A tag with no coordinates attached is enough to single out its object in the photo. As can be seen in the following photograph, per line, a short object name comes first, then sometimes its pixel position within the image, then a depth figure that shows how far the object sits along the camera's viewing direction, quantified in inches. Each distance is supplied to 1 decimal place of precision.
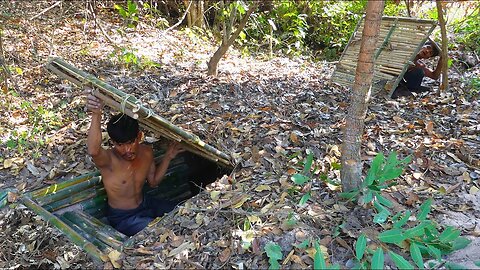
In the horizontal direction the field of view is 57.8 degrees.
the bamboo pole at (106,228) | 110.0
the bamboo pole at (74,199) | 118.4
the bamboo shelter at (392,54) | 185.3
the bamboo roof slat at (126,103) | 100.8
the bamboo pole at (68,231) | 96.9
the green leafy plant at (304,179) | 101.0
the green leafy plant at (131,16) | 221.1
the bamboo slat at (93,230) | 103.2
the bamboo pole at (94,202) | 129.5
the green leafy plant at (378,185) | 93.4
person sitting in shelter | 189.3
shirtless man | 122.2
